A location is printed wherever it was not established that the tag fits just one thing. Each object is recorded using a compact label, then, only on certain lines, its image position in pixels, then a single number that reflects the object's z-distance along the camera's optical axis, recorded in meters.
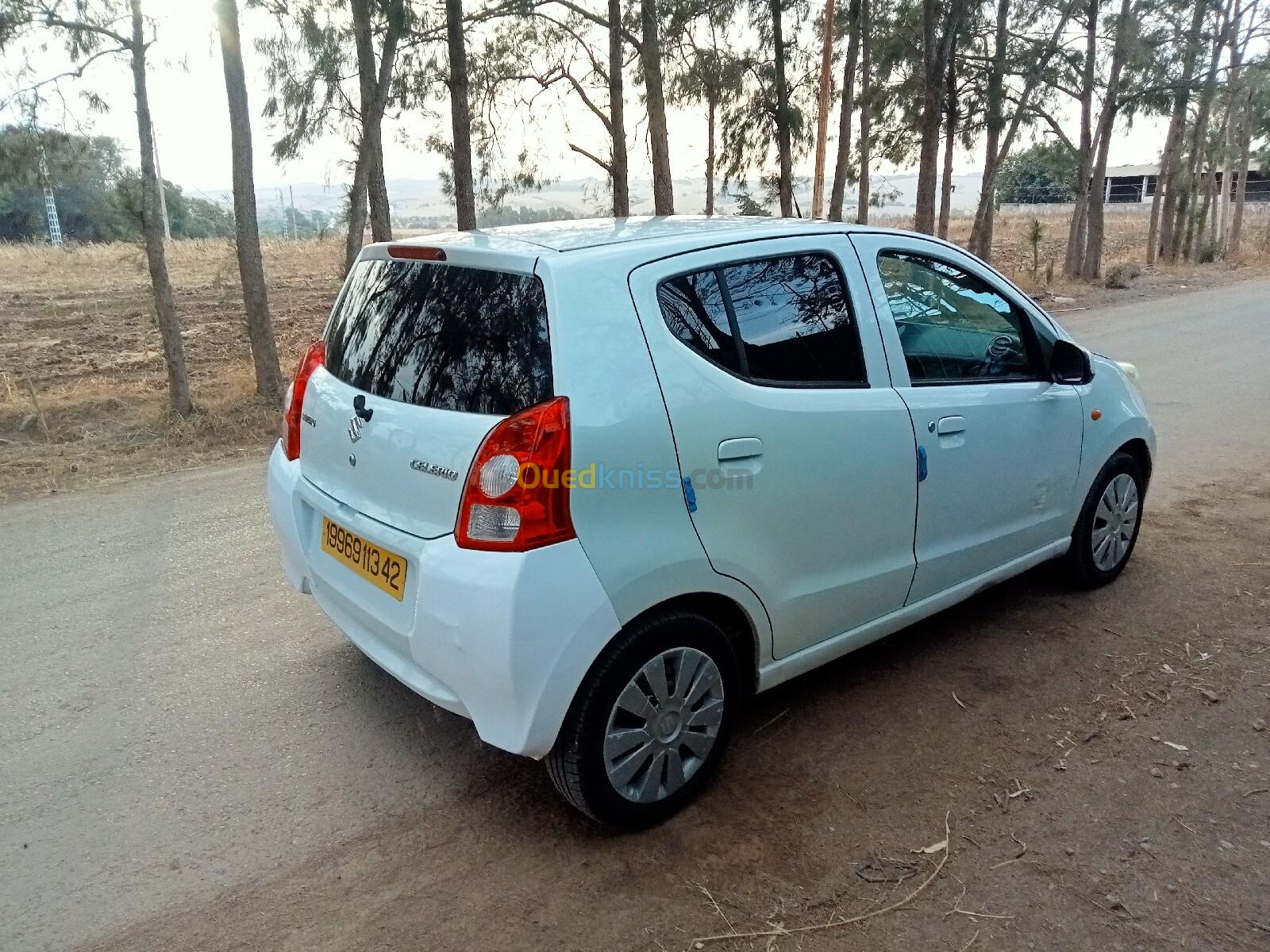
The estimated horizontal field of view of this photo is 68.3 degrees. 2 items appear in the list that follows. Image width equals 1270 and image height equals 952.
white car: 2.56
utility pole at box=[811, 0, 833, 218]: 17.48
